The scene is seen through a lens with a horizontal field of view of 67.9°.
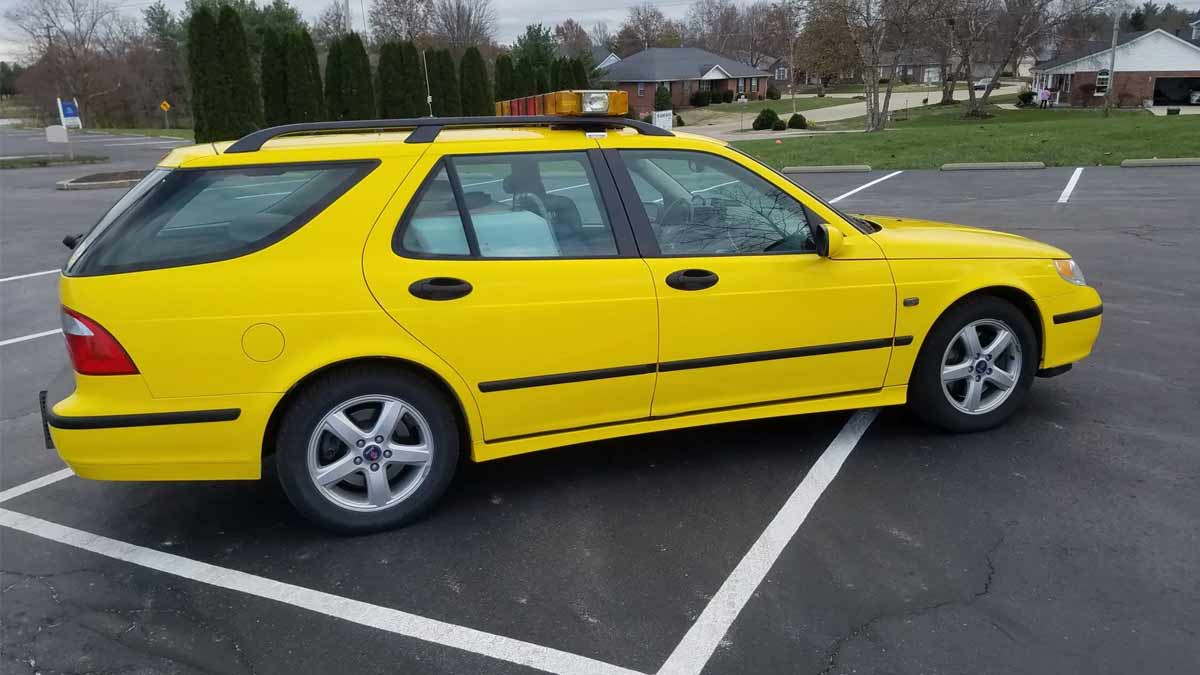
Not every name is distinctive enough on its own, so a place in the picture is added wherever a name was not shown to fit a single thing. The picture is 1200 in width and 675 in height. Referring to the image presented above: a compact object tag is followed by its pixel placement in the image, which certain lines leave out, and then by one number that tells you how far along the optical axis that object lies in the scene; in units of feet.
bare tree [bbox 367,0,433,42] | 208.44
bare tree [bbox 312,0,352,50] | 220.02
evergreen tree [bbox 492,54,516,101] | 110.01
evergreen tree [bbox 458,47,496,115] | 108.06
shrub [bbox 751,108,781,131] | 151.53
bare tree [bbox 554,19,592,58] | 312.13
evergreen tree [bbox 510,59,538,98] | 111.86
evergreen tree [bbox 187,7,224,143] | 84.48
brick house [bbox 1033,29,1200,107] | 205.46
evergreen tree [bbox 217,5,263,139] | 85.81
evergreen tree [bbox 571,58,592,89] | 117.10
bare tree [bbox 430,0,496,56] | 219.20
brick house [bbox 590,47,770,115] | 249.34
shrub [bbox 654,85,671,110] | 214.90
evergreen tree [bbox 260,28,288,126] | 98.22
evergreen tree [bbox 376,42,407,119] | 103.71
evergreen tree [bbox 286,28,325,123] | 97.50
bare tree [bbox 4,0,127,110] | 214.90
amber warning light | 13.96
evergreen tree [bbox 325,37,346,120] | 102.42
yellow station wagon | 11.38
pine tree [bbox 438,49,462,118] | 107.76
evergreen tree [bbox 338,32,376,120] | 102.01
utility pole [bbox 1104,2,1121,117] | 165.92
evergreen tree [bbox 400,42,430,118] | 104.22
